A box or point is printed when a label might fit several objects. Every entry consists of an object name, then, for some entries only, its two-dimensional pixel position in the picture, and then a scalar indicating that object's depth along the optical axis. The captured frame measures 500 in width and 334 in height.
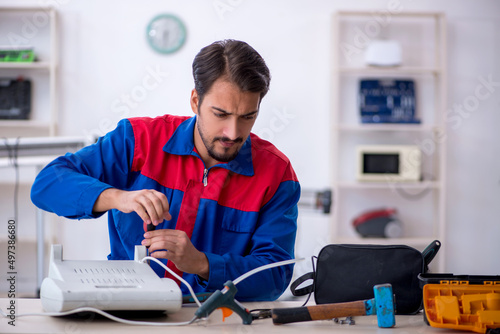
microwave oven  5.72
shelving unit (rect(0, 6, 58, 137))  5.64
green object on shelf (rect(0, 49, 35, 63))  5.55
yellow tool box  2.27
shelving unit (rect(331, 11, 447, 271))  5.97
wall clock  5.86
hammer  2.30
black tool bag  2.43
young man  2.65
